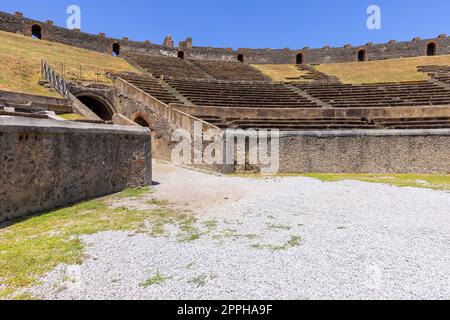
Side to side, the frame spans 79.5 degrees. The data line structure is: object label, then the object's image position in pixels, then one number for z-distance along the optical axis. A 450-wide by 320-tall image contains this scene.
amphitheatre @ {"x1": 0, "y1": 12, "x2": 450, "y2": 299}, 3.39
